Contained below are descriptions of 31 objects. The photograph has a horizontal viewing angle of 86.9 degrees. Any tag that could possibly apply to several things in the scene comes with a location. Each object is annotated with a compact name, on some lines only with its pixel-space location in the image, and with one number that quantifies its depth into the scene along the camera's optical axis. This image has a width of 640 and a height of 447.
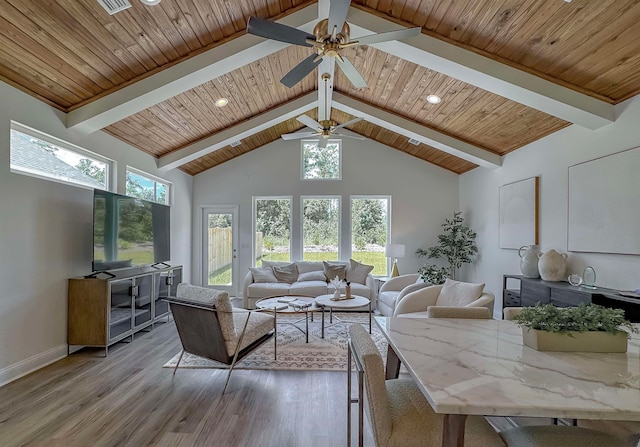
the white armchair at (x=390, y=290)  5.02
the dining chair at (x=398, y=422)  1.31
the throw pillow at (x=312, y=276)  6.20
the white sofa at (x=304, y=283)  5.71
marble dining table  0.96
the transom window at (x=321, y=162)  7.20
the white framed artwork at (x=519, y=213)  4.64
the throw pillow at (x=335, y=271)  6.24
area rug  3.43
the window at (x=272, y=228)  7.18
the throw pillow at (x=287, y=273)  6.19
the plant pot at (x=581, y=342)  1.40
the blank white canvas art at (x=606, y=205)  3.14
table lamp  6.34
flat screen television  3.78
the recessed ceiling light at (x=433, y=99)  4.62
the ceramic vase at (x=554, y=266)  3.87
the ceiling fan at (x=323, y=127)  4.60
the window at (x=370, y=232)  7.12
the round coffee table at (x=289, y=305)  3.89
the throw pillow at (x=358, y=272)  6.22
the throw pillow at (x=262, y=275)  6.07
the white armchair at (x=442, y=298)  3.54
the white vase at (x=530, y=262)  4.24
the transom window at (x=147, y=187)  5.08
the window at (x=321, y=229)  7.14
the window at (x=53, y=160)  3.18
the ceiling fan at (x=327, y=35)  2.45
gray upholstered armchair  2.85
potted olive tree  6.36
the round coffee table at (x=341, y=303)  4.11
